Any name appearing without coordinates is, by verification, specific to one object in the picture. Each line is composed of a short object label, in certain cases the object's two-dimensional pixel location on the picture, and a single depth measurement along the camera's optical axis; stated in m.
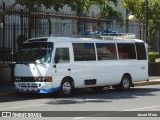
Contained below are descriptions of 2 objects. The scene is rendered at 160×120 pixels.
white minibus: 18.14
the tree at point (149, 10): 37.97
